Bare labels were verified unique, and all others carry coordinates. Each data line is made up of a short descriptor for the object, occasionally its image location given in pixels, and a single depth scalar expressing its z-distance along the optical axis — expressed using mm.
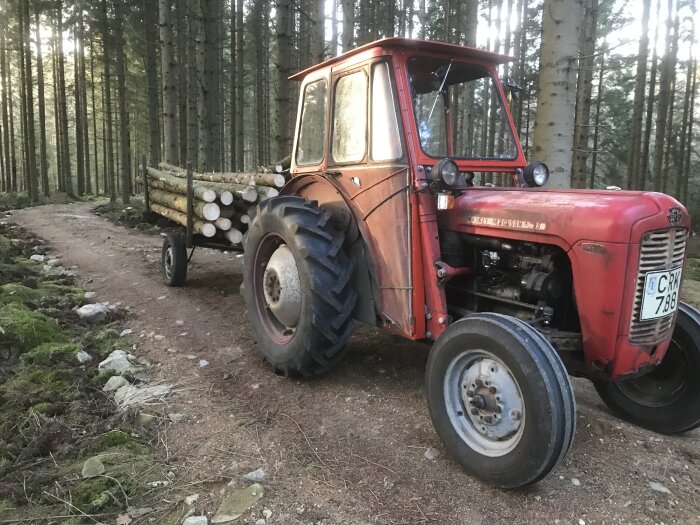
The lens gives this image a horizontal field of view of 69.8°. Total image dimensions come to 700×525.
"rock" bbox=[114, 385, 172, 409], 3668
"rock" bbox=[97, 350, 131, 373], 4219
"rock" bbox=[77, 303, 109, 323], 5465
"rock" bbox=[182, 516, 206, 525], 2447
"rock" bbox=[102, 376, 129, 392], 3875
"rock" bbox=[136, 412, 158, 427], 3430
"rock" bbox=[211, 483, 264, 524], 2518
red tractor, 2736
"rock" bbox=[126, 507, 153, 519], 2530
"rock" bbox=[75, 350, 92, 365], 4314
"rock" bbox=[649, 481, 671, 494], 2736
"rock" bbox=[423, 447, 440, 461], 3043
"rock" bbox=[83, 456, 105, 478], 2775
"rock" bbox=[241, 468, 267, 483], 2811
